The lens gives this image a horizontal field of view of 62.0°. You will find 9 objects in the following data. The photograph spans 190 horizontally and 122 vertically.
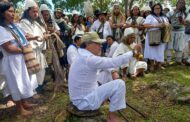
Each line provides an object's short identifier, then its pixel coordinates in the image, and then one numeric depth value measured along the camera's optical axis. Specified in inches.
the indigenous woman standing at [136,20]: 178.7
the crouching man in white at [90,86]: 93.2
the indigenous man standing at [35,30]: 122.8
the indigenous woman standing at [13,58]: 104.7
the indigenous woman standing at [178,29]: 181.2
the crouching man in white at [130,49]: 151.3
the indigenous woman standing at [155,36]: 167.8
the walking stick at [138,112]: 109.3
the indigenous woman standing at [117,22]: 173.7
